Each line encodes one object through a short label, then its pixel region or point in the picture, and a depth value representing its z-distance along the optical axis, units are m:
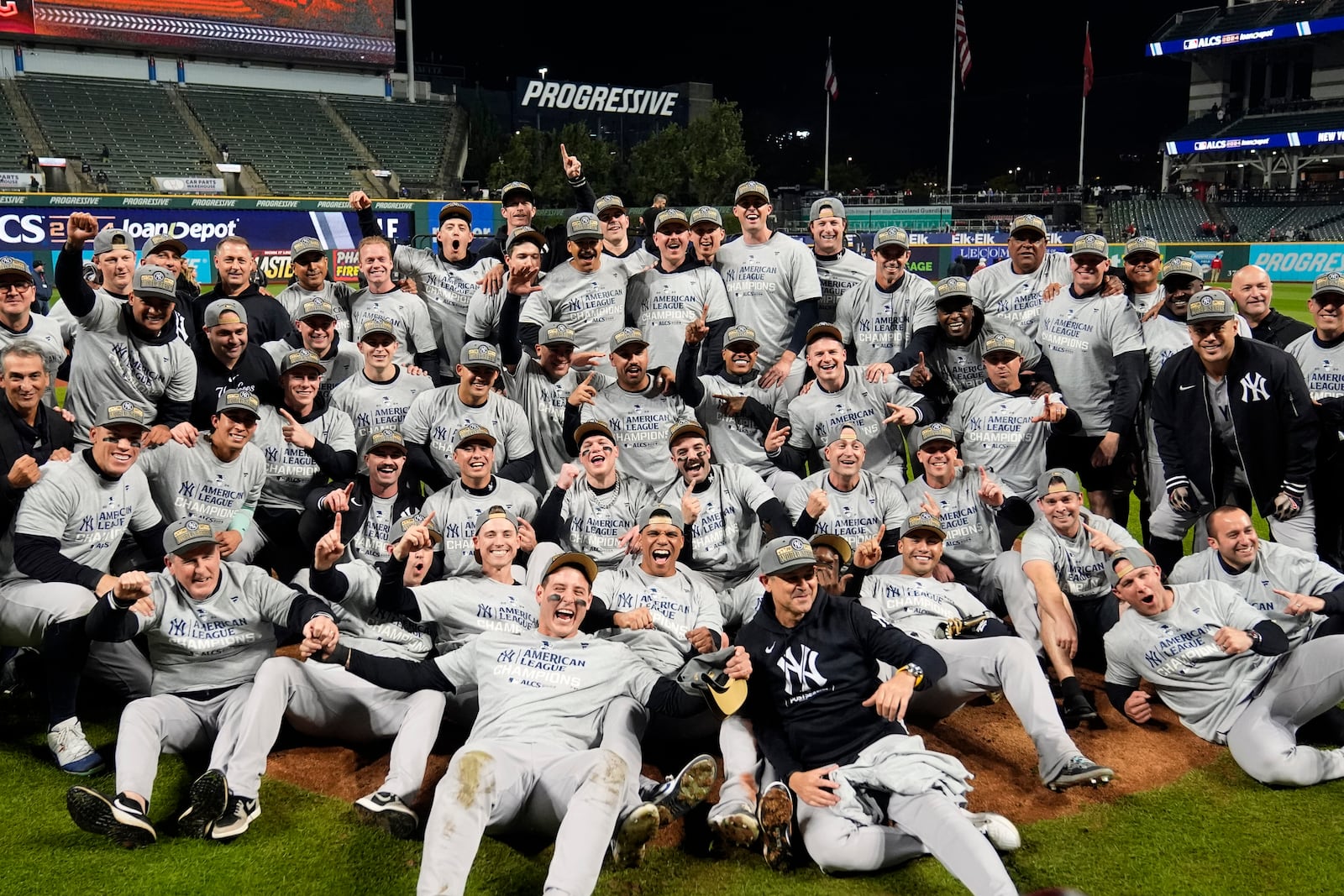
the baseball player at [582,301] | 8.95
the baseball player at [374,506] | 7.41
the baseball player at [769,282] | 9.50
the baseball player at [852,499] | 7.70
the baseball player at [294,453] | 8.02
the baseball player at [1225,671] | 5.98
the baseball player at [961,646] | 5.73
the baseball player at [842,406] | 8.51
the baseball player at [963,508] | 7.68
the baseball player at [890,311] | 9.10
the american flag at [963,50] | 41.12
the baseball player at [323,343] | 8.81
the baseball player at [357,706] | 5.51
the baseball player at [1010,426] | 8.27
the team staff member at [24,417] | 6.95
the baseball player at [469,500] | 7.24
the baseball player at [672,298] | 9.15
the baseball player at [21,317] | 8.04
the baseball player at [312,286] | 9.75
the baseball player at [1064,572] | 7.00
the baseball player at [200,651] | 5.46
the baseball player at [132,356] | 7.98
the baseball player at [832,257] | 9.73
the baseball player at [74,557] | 6.18
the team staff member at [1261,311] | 8.68
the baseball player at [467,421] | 8.12
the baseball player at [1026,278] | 9.36
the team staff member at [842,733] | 5.12
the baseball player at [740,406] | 8.32
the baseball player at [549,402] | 8.60
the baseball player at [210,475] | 7.39
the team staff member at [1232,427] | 7.26
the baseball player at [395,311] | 9.44
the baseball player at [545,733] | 4.79
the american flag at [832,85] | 46.77
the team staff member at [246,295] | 9.35
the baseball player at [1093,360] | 8.57
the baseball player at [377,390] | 8.52
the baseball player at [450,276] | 9.86
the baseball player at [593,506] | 7.51
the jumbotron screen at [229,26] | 43.62
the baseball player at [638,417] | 8.26
